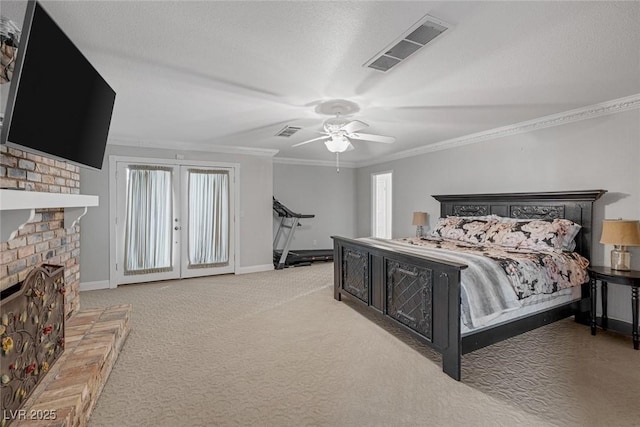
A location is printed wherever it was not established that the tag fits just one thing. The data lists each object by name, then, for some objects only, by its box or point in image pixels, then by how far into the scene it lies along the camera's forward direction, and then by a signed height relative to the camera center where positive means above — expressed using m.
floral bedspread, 2.70 -0.51
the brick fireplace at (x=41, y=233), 1.87 -0.18
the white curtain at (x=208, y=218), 5.41 -0.11
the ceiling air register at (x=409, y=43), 1.80 +1.13
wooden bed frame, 2.39 -0.69
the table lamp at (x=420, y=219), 5.43 -0.10
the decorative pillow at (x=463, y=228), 3.98 -0.20
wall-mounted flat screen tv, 1.38 +0.65
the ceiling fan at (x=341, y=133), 3.29 +0.92
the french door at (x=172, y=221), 4.93 -0.16
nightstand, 2.78 -0.66
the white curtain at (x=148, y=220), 4.95 -0.14
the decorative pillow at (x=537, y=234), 3.33 -0.23
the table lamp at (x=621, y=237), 2.86 -0.21
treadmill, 6.27 -0.88
